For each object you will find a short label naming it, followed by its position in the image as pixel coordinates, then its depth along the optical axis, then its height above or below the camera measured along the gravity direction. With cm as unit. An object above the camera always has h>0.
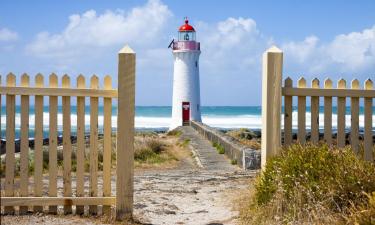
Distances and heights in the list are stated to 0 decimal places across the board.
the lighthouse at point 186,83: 3769 +165
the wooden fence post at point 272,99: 672 +10
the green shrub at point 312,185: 536 -78
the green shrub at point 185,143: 1942 -126
